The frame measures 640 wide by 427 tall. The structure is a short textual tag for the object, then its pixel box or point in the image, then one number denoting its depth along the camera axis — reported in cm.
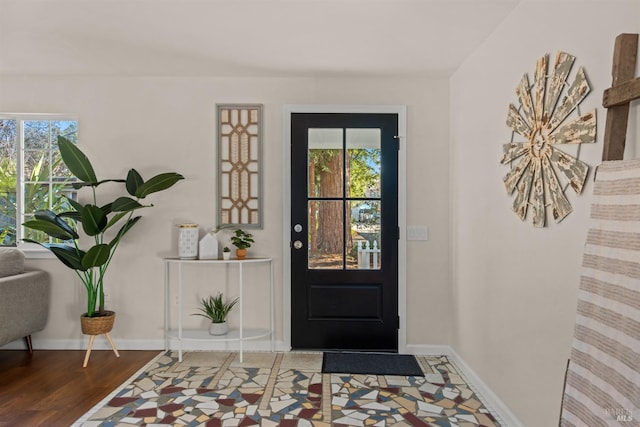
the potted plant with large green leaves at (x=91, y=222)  323
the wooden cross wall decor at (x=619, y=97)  148
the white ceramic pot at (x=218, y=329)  354
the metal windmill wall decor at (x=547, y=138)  179
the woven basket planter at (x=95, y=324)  333
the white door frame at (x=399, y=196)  364
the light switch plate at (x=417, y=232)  365
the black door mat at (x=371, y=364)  320
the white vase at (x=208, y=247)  350
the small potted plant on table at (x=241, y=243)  352
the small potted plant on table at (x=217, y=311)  354
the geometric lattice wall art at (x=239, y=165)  368
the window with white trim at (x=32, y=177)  378
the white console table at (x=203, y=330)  341
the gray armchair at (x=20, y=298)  316
